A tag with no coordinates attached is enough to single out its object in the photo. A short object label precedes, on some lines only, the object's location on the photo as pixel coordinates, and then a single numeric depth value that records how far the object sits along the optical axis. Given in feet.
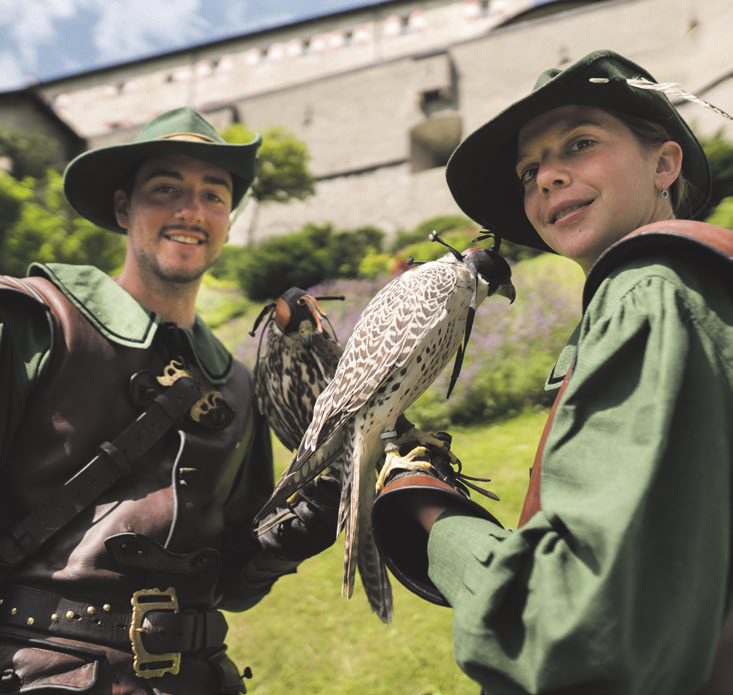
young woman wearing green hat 1.99
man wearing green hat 3.22
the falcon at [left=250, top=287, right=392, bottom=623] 3.54
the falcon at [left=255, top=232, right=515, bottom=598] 3.09
